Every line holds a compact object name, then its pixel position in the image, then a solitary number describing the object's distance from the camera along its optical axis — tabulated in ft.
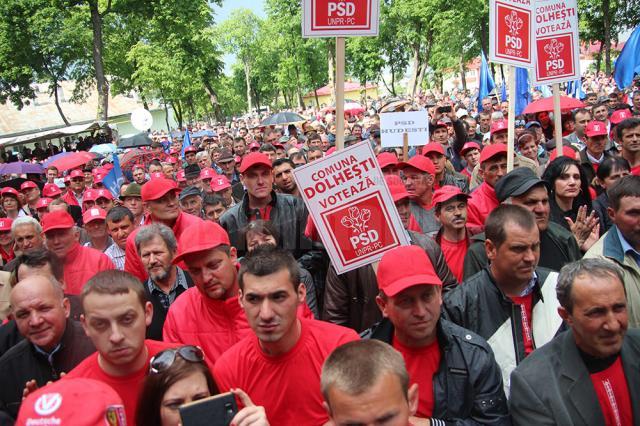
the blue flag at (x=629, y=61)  44.60
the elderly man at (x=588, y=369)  8.67
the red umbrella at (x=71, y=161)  48.65
